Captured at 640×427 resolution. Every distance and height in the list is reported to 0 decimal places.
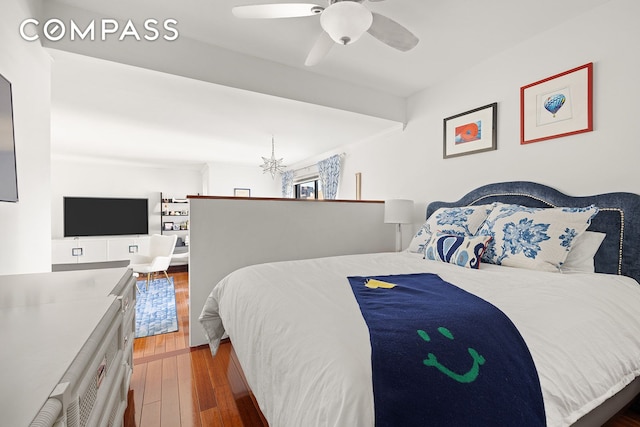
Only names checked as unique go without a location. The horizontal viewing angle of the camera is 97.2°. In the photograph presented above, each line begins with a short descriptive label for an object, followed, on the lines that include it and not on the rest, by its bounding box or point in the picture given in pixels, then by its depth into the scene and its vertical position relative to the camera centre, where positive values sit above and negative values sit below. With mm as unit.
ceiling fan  1521 +1115
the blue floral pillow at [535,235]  1691 -156
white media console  5215 -738
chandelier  4782 +791
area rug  2803 -1191
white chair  4340 -756
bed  793 -400
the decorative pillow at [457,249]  1837 -265
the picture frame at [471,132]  2598 +779
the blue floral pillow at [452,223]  2232 -99
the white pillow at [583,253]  1746 -268
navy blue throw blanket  704 -440
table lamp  3068 -2
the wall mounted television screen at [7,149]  1242 +286
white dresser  521 -334
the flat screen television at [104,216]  5570 -110
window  6195 +508
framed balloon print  1989 +800
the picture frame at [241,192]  6684 +463
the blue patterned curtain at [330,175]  5059 +668
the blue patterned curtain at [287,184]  6953 +677
